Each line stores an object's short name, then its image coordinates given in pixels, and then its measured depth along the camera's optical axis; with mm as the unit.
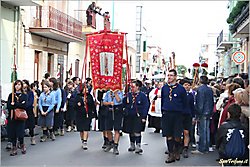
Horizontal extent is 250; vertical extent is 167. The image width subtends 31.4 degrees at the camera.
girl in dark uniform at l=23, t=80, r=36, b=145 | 10977
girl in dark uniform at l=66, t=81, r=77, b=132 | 14438
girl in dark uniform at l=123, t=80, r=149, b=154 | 10789
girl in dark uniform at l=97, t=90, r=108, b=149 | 11008
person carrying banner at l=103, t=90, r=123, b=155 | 10773
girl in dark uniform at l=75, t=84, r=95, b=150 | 11148
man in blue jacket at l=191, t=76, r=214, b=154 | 10391
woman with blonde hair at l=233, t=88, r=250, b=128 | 7790
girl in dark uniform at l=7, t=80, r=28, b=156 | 10188
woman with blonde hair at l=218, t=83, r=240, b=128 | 8930
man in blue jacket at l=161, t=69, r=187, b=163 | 9539
